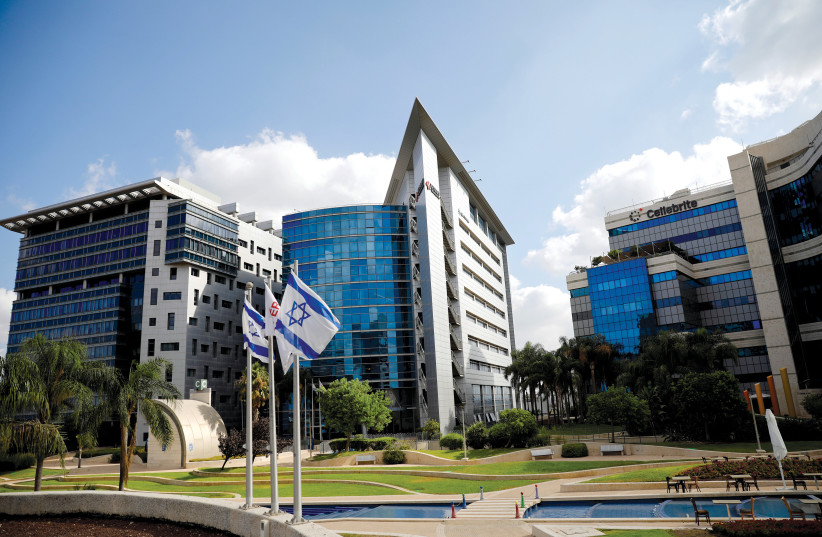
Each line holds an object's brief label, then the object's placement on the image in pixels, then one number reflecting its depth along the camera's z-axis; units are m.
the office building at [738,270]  65.75
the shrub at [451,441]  51.78
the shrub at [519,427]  46.39
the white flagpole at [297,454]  14.71
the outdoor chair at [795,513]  16.48
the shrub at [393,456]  46.31
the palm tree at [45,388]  25.42
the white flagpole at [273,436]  16.08
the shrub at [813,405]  47.76
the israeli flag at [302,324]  15.01
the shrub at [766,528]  14.10
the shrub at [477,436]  49.12
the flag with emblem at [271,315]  17.33
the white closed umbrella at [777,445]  22.78
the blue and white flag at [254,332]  18.59
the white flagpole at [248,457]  17.74
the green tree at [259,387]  61.38
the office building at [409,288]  72.75
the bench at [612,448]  40.12
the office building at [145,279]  83.38
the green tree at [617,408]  45.50
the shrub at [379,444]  53.91
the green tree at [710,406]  42.25
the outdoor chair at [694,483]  24.21
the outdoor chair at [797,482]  22.51
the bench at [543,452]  41.19
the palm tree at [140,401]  29.56
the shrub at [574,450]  40.56
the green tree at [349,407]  53.66
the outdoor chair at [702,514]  17.15
